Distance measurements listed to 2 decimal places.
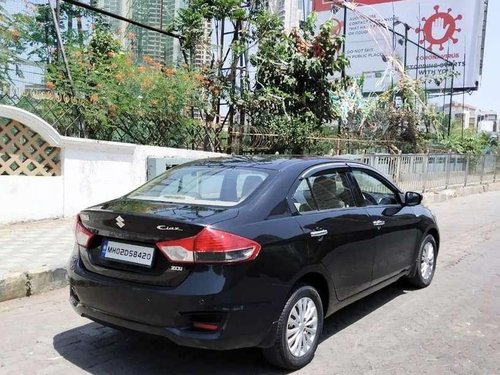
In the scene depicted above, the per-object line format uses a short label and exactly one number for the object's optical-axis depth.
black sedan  3.36
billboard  30.08
